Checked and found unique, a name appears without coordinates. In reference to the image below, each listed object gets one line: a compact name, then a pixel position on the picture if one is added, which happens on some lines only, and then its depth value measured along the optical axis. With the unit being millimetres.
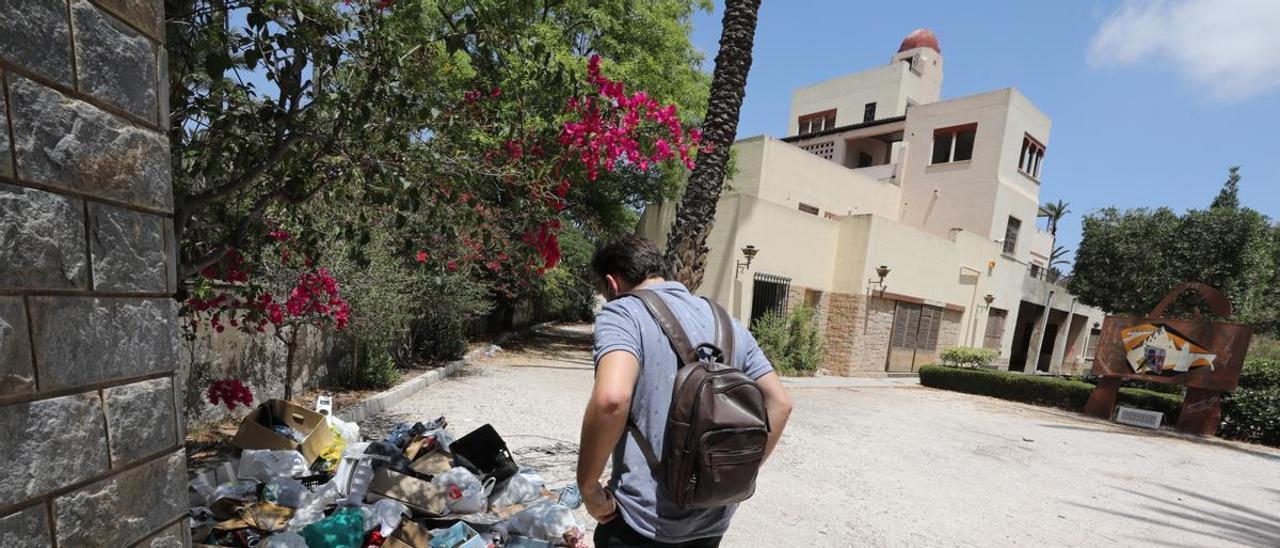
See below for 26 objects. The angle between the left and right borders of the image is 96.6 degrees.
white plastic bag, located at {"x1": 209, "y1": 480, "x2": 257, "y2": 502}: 2932
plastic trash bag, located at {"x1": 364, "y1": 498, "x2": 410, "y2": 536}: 2852
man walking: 1520
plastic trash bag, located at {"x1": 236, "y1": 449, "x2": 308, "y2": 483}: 3229
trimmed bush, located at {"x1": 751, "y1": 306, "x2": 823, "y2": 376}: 13547
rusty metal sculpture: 9820
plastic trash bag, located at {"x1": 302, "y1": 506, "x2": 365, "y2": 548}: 2637
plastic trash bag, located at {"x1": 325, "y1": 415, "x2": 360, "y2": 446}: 4120
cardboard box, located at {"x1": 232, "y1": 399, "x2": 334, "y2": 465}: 3572
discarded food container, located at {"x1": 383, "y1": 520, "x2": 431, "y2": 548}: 2803
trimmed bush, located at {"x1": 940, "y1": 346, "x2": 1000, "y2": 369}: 17109
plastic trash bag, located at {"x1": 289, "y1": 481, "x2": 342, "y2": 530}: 2871
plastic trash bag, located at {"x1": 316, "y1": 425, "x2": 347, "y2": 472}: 3608
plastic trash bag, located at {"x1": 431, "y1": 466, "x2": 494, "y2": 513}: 3132
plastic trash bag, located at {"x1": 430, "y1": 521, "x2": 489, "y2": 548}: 2809
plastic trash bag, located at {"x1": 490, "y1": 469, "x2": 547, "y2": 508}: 3492
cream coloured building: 14617
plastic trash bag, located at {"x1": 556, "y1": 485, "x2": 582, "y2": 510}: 3715
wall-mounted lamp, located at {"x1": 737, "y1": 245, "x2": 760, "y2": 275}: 13109
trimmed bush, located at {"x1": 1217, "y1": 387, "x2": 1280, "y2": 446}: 9961
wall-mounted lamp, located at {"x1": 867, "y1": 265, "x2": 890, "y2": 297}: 15000
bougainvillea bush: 2584
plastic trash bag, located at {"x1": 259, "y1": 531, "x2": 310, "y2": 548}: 2467
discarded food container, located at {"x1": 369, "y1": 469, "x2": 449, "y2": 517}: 3045
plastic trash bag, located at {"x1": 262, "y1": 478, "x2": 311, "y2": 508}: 3041
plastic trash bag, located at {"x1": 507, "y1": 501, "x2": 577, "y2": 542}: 3133
